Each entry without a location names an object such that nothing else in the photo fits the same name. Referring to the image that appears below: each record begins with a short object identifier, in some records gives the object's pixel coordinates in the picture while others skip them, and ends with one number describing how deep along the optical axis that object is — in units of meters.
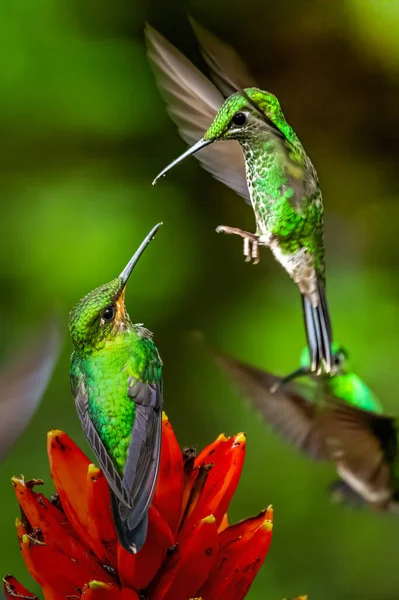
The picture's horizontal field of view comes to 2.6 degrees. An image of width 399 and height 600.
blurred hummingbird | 3.16
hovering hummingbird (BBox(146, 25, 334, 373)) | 3.03
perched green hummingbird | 3.00
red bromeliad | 3.03
